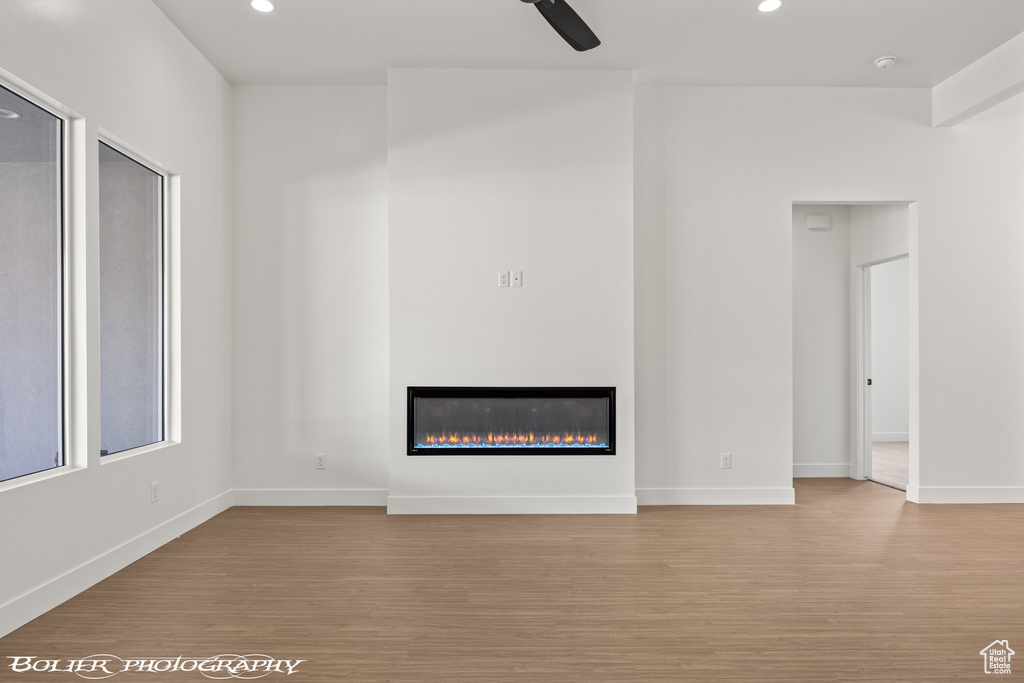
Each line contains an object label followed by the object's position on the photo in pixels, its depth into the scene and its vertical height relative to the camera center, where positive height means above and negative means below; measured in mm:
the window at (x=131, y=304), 3209 +193
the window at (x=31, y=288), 2543 +219
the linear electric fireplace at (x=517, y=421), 4359 -588
